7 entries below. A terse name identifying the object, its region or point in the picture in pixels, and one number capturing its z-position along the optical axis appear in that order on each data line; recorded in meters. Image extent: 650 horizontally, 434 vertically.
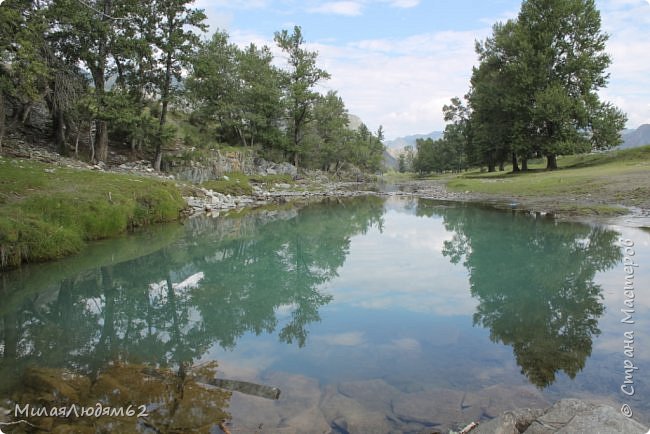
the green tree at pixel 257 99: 51.31
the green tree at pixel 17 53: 14.23
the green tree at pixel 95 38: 24.48
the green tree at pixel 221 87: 44.59
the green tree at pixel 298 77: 55.22
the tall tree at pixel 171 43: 30.33
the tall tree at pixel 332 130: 67.00
